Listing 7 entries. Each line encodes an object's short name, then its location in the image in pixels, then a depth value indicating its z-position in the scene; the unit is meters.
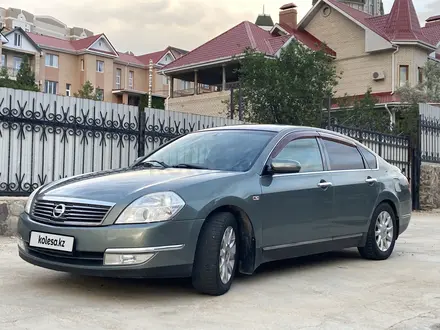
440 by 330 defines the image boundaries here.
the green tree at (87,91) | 36.81
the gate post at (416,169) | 15.63
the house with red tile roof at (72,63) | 57.72
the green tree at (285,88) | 15.21
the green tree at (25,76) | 41.41
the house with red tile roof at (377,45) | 32.44
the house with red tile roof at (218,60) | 32.25
